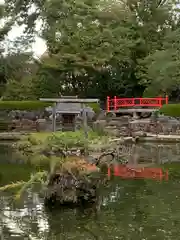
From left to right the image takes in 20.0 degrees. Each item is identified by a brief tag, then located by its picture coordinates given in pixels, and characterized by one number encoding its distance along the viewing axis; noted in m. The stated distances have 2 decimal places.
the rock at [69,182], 12.36
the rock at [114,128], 32.00
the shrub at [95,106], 36.85
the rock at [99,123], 32.71
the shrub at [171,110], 34.47
